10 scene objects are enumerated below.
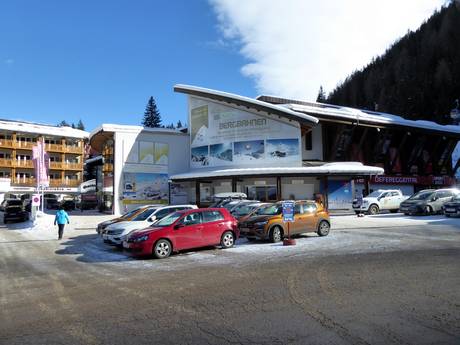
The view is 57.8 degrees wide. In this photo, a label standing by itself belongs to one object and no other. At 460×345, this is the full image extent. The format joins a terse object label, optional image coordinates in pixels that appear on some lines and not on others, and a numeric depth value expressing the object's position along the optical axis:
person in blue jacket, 19.69
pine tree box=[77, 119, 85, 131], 133.38
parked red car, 12.74
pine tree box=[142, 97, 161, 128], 102.25
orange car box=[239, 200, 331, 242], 15.57
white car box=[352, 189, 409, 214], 30.80
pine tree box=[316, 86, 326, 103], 102.81
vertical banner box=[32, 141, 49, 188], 29.92
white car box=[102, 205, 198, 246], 16.02
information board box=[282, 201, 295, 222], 15.32
